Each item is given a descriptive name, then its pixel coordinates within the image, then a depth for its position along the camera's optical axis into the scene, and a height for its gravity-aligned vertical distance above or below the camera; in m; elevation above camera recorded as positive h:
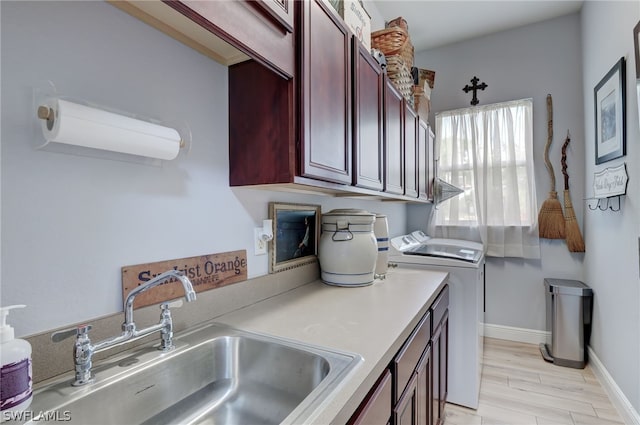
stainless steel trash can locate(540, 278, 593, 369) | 2.54 -0.90
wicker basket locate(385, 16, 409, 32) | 2.19 +1.34
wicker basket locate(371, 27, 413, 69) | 1.97 +1.09
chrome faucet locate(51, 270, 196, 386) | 0.70 -0.29
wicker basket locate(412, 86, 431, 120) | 2.44 +0.90
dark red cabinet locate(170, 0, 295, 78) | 0.70 +0.48
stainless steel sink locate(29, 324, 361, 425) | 0.68 -0.42
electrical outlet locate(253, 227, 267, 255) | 1.31 -0.11
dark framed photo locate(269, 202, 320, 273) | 1.41 -0.10
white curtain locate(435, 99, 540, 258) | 2.99 +0.37
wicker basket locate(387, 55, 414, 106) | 1.97 +0.90
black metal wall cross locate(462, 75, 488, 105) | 3.19 +1.28
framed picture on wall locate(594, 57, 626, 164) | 1.94 +0.66
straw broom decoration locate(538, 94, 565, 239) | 2.86 +0.01
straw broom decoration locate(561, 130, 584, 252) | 2.78 -0.08
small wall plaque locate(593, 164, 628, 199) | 1.95 +0.20
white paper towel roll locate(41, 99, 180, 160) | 0.68 +0.20
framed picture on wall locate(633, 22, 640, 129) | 1.68 +0.87
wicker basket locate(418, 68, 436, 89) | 2.67 +1.21
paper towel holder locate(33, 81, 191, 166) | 0.70 +0.21
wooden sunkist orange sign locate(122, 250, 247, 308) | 0.88 -0.19
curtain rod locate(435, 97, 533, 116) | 3.03 +1.07
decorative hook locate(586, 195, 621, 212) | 2.10 +0.06
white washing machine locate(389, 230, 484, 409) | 2.02 -0.72
